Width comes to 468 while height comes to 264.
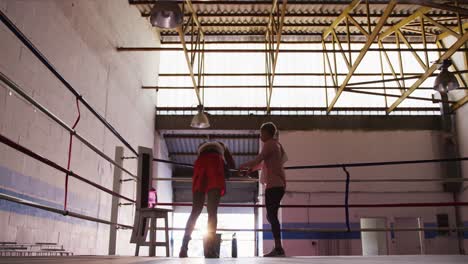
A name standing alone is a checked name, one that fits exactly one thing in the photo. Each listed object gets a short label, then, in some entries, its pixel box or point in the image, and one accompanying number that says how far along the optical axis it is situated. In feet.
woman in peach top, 14.02
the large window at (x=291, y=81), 43.52
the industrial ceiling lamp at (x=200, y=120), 33.41
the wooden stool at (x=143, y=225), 13.95
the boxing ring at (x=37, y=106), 6.86
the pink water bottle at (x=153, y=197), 20.73
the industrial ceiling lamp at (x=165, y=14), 20.75
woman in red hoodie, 13.42
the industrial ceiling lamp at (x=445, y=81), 26.02
